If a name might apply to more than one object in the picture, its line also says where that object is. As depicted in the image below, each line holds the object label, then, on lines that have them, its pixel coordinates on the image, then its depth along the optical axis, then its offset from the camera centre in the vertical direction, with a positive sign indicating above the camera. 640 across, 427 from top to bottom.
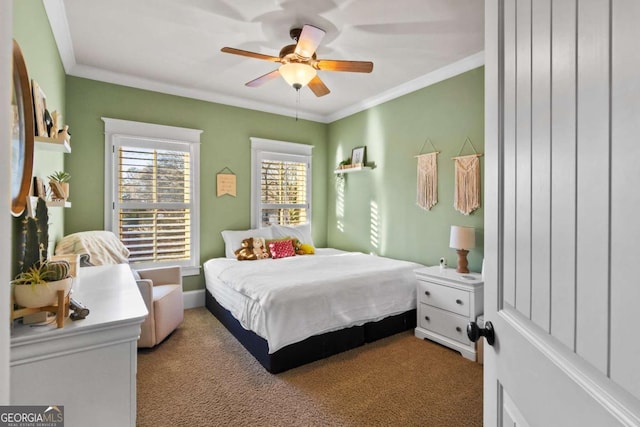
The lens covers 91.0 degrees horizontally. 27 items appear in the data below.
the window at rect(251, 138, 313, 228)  4.53 +0.43
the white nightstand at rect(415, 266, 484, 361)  2.66 -0.84
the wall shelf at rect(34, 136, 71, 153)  1.57 +0.35
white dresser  1.02 -0.54
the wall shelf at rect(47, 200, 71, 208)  1.92 +0.04
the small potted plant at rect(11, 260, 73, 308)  1.08 -0.26
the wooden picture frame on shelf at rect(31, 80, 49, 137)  1.56 +0.51
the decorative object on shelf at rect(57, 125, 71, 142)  1.81 +0.44
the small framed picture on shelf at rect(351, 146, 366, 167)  4.49 +0.81
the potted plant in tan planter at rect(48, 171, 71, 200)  2.09 +0.16
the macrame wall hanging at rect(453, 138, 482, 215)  3.11 +0.29
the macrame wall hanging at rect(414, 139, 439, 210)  3.54 +0.37
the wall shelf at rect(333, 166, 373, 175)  4.38 +0.60
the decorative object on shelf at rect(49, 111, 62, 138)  1.83 +0.50
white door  0.41 +0.00
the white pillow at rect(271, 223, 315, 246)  4.45 -0.30
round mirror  1.29 +0.33
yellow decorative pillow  4.26 -0.52
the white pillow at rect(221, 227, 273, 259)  4.05 -0.34
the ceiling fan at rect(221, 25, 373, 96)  2.39 +1.20
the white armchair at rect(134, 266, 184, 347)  2.68 -0.84
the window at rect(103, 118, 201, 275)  3.55 +0.23
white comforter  2.38 -0.71
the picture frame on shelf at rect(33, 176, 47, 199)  1.73 +0.13
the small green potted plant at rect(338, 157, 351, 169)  4.65 +0.72
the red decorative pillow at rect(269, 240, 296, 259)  4.02 -0.49
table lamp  2.94 -0.28
